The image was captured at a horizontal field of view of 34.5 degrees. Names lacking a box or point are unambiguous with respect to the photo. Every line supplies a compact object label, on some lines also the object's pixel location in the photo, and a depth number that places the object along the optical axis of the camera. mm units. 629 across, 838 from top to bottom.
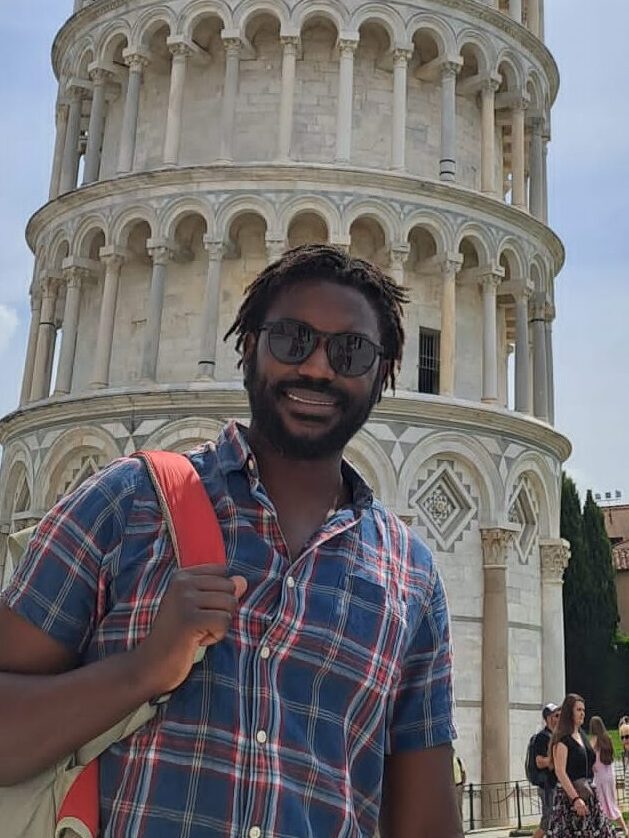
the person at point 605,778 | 9469
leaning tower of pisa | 17141
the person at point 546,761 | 9383
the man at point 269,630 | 1676
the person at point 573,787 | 8445
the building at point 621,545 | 45844
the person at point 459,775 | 10023
